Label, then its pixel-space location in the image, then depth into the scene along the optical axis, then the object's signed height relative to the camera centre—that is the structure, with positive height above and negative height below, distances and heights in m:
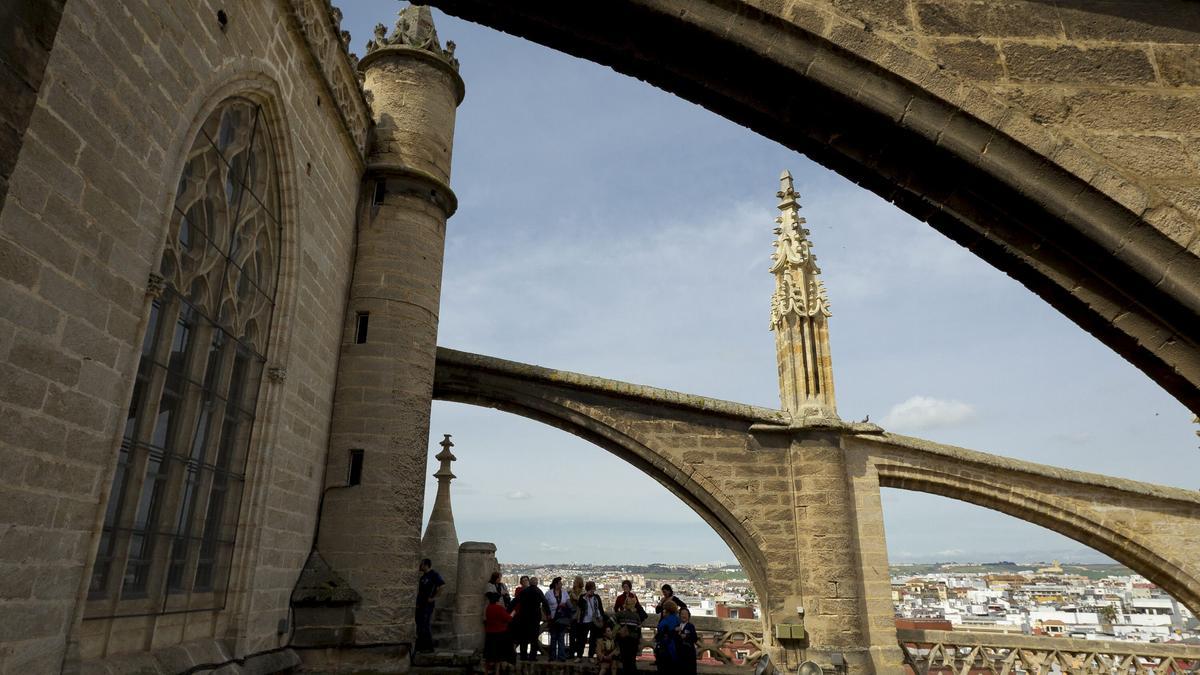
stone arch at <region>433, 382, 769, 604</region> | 9.55 +1.49
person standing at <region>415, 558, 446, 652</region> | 8.06 -0.51
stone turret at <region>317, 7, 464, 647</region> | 7.09 +2.43
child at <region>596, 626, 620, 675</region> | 7.74 -1.01
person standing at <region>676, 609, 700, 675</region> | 6.93 -0.84
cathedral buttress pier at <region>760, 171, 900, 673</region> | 8.63 +0.24
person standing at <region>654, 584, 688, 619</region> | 7.22 -0.37
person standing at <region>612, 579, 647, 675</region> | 7.53 -0.77
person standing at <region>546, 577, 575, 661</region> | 8.53 -0.68
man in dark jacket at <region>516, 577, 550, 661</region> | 8.14 -0.61
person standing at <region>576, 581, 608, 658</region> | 8.67 -0.66
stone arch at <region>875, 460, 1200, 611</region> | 9.78 +0.67
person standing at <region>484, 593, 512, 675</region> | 7.50 -0.81
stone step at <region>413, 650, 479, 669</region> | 7.50 -1.06
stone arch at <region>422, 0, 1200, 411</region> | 1.95 +1.19
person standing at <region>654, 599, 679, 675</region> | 6.96 -0.78
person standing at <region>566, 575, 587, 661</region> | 8.70 -0.87
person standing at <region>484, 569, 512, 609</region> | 8.12 -0.33
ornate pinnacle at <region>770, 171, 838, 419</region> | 9.90 +3.42
